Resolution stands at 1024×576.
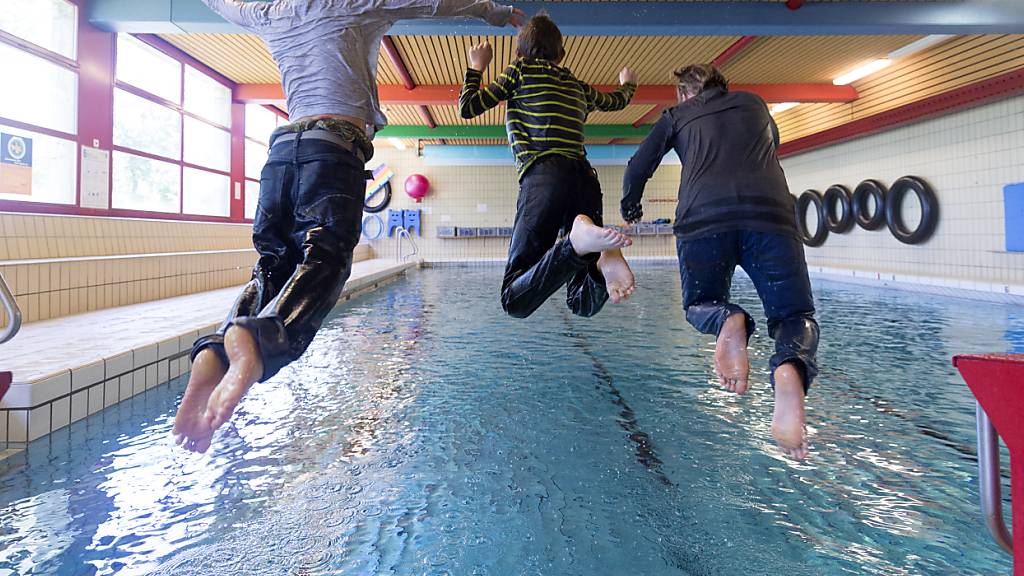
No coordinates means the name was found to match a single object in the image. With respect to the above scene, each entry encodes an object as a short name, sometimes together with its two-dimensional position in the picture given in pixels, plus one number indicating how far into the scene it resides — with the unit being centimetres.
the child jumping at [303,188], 143
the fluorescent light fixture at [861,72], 922
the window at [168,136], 783
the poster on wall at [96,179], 695
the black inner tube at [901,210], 858
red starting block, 85
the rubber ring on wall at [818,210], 1141
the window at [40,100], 598
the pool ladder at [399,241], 1557
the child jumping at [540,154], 232
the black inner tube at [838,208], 1059
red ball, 1548
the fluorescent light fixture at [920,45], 805
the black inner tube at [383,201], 1570
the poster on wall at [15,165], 595
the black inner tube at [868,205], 962
